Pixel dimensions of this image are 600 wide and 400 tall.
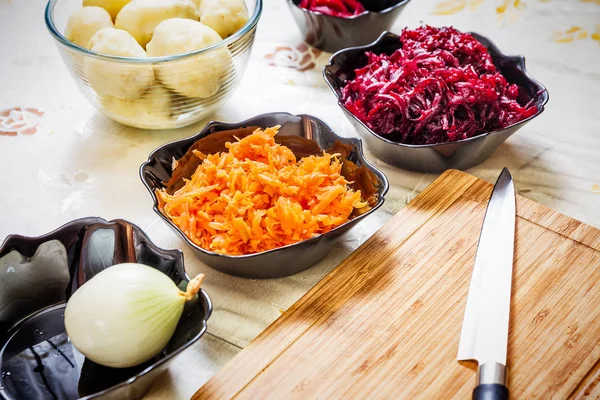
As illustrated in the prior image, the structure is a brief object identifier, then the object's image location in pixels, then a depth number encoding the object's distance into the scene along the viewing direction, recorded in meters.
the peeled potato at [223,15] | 1.48
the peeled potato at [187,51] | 1.36
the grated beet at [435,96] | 1.36
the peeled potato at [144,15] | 1.44
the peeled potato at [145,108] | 1.41
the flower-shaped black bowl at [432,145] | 1.35
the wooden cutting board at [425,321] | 0.96
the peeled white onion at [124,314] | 0.89
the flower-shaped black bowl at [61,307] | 0.95
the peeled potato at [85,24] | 1.43
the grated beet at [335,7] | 1.79
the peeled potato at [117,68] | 1.34
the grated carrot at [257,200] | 1.12
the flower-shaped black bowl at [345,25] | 1.74
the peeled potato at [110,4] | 1.50
